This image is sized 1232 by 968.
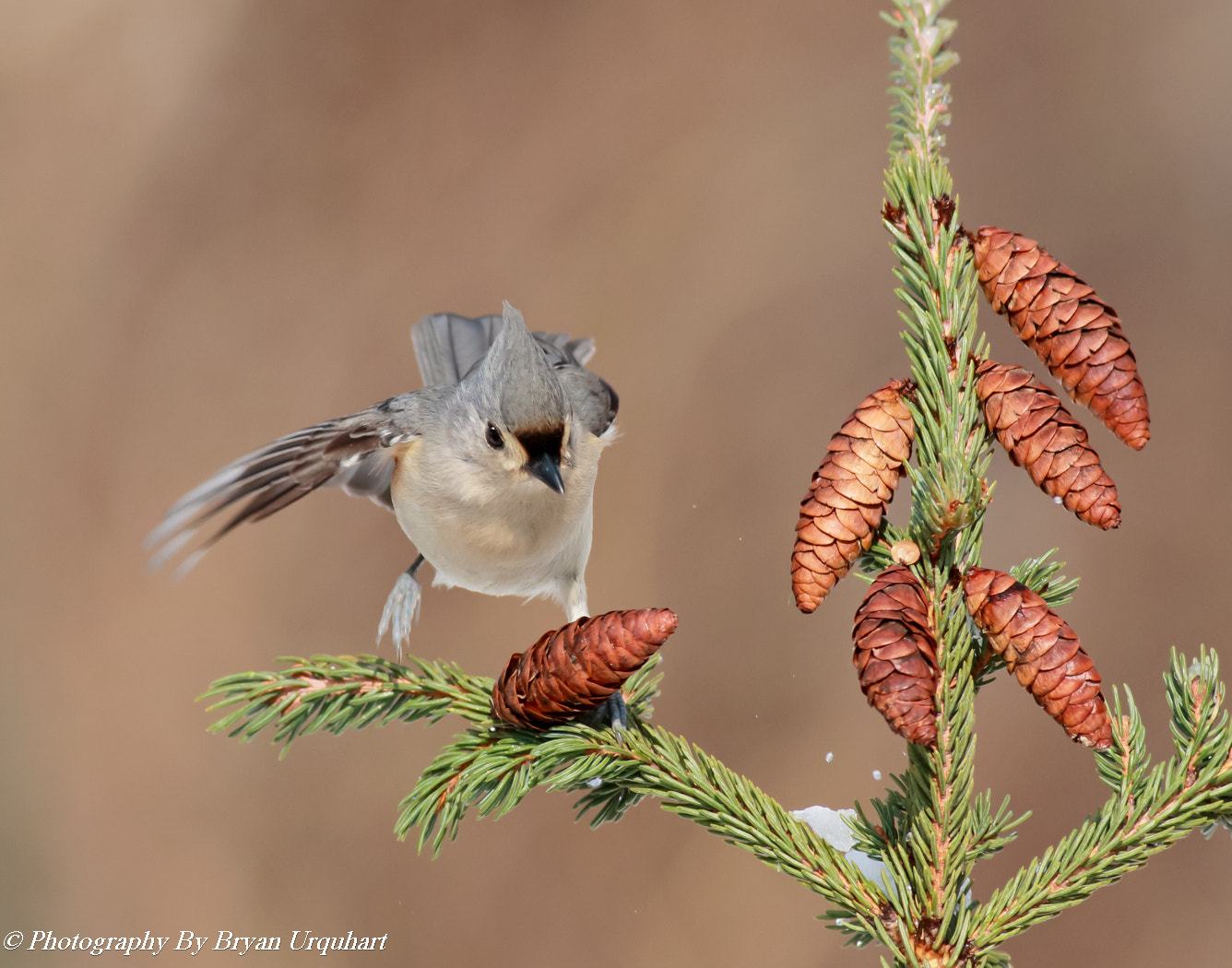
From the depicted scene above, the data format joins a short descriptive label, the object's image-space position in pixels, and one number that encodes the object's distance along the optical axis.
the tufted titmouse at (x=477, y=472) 4.23
